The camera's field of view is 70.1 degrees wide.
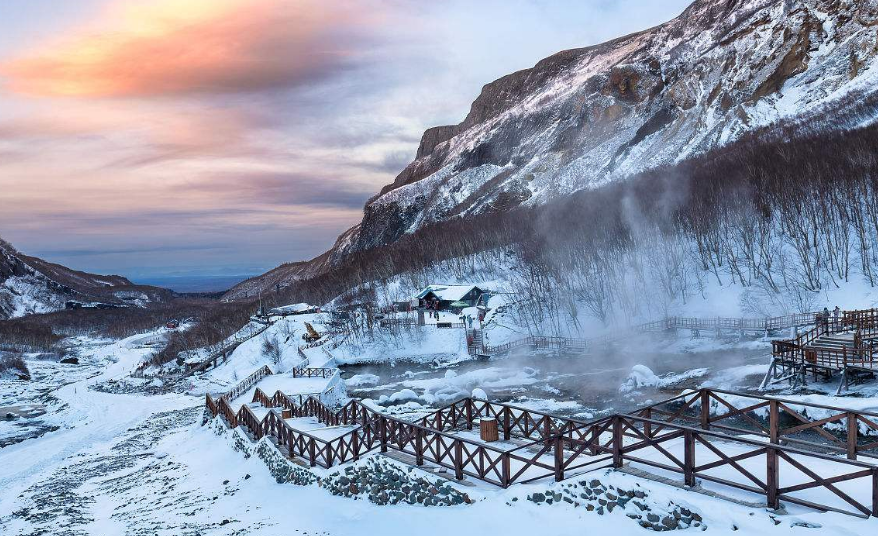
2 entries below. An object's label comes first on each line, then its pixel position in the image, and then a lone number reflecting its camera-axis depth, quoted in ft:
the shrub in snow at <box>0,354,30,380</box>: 283.38
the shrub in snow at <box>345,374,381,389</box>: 181.54
